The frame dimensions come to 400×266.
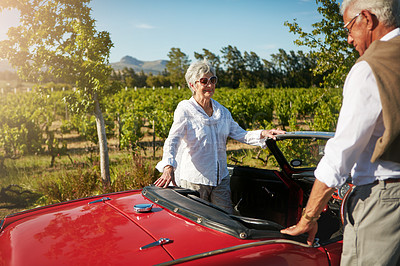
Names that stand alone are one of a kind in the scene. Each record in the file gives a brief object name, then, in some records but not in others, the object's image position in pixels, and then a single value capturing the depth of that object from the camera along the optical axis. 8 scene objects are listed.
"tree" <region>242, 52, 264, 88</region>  90.25
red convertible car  1.75
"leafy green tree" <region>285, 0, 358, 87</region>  8.81
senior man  1.52
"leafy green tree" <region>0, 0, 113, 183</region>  6.34
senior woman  3.11
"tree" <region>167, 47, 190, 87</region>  98.61
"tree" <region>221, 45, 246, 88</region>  94.12
